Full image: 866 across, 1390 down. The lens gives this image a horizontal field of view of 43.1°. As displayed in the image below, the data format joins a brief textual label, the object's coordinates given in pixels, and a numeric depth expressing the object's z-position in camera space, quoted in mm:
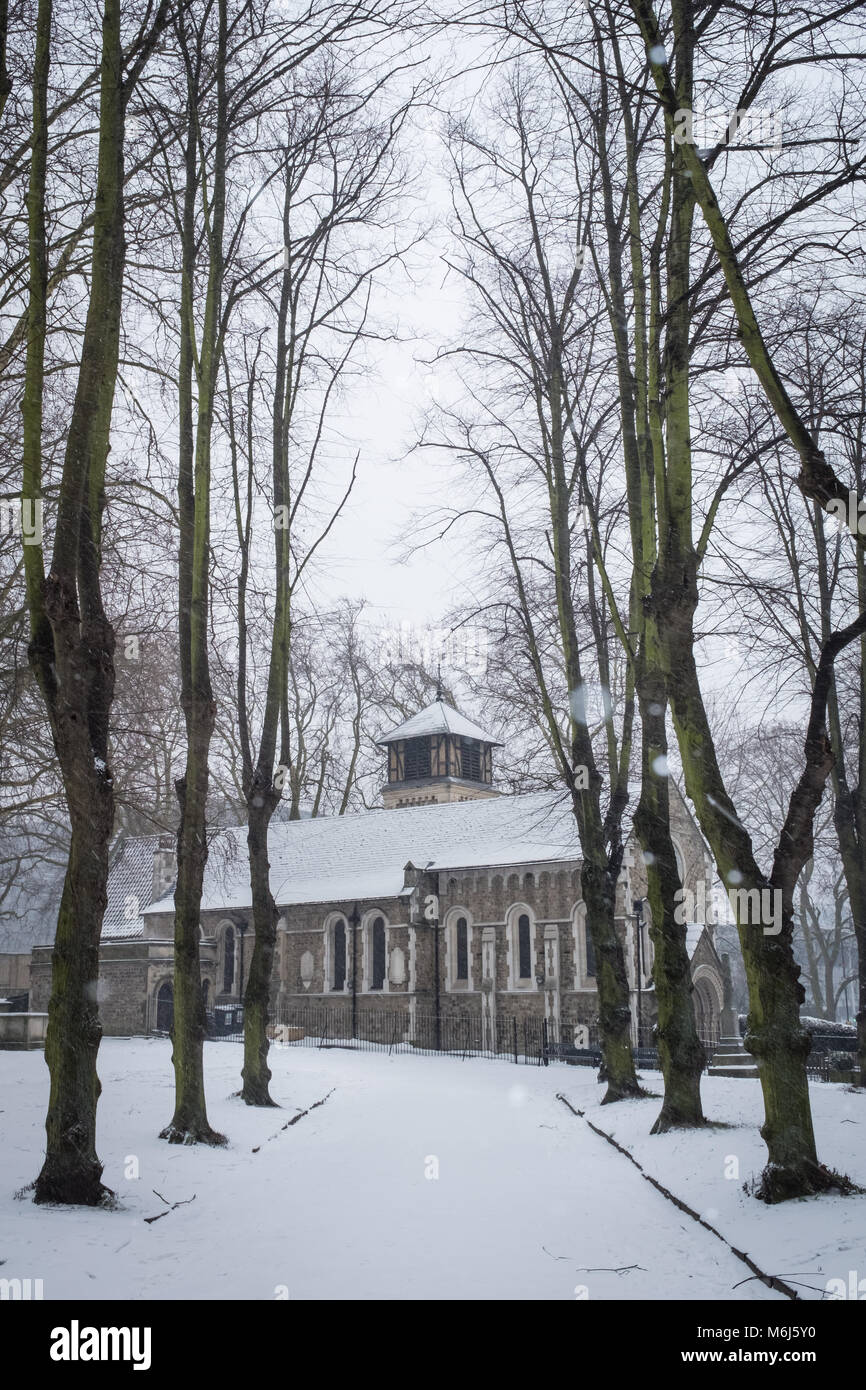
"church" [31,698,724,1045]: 32906
